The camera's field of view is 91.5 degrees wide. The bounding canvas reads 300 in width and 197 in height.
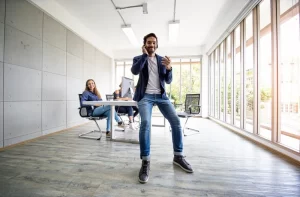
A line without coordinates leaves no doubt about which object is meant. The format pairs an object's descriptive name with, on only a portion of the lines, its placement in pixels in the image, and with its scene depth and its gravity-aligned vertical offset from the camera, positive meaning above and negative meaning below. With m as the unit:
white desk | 2.47 -0.08
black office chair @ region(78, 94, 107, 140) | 3.03 -0.32
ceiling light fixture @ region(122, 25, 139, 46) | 4.68 +2.32
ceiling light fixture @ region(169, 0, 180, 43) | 4.38 +2.33
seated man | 3.92 -0.32
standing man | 1.65 +0.13
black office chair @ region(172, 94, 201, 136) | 3.47 -0.15
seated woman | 3.09 +0.02
